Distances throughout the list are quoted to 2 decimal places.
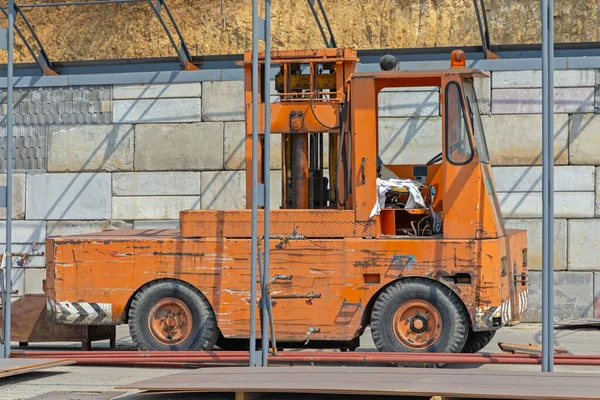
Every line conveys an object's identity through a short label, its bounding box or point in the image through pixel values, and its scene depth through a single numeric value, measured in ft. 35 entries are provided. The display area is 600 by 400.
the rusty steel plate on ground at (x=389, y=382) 28.25
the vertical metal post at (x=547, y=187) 32.48
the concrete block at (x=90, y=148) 57.21
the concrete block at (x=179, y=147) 56.13
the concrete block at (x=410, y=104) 53.88
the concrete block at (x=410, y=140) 53.88
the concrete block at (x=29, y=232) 57.62
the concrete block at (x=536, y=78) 52.60
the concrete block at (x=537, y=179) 52.47
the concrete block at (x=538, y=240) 52.60
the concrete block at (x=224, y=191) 55.72
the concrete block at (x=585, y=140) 52.54
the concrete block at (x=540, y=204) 52.42
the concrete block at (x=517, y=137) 53.01
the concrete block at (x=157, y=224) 56.27
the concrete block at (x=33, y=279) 57.62
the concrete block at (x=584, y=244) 52.39
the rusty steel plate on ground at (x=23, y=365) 34.78
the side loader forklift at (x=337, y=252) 36.94
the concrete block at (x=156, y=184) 56.44
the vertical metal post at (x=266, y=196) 34.63
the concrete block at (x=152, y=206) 56.34
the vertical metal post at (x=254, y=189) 34.35
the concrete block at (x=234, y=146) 55.67
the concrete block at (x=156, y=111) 56.44
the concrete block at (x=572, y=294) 52.37
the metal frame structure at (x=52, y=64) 56.08
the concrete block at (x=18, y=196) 57.88
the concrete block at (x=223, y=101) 55.67
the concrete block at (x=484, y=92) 53.42
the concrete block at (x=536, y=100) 52.65
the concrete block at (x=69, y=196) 57.26
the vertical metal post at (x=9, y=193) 37.78
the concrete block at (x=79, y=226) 56.90
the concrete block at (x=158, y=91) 56.49
